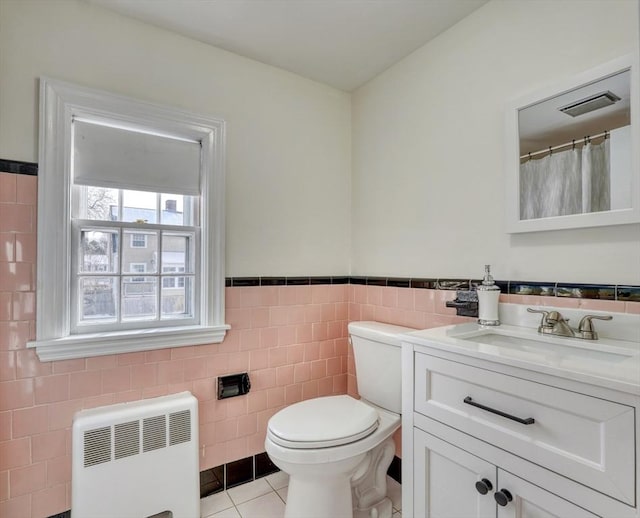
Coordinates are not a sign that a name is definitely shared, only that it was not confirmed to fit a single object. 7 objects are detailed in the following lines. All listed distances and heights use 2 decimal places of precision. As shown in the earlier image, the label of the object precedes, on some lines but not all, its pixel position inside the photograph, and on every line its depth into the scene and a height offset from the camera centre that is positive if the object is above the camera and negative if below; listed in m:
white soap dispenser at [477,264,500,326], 1.43 -0.15
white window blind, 1.61 +0.51
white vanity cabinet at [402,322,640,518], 0.80 -0.47
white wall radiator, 1.43 -0.84
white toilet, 1.42 -0.73
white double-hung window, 1.50 +0.19
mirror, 1.14 +0.40
